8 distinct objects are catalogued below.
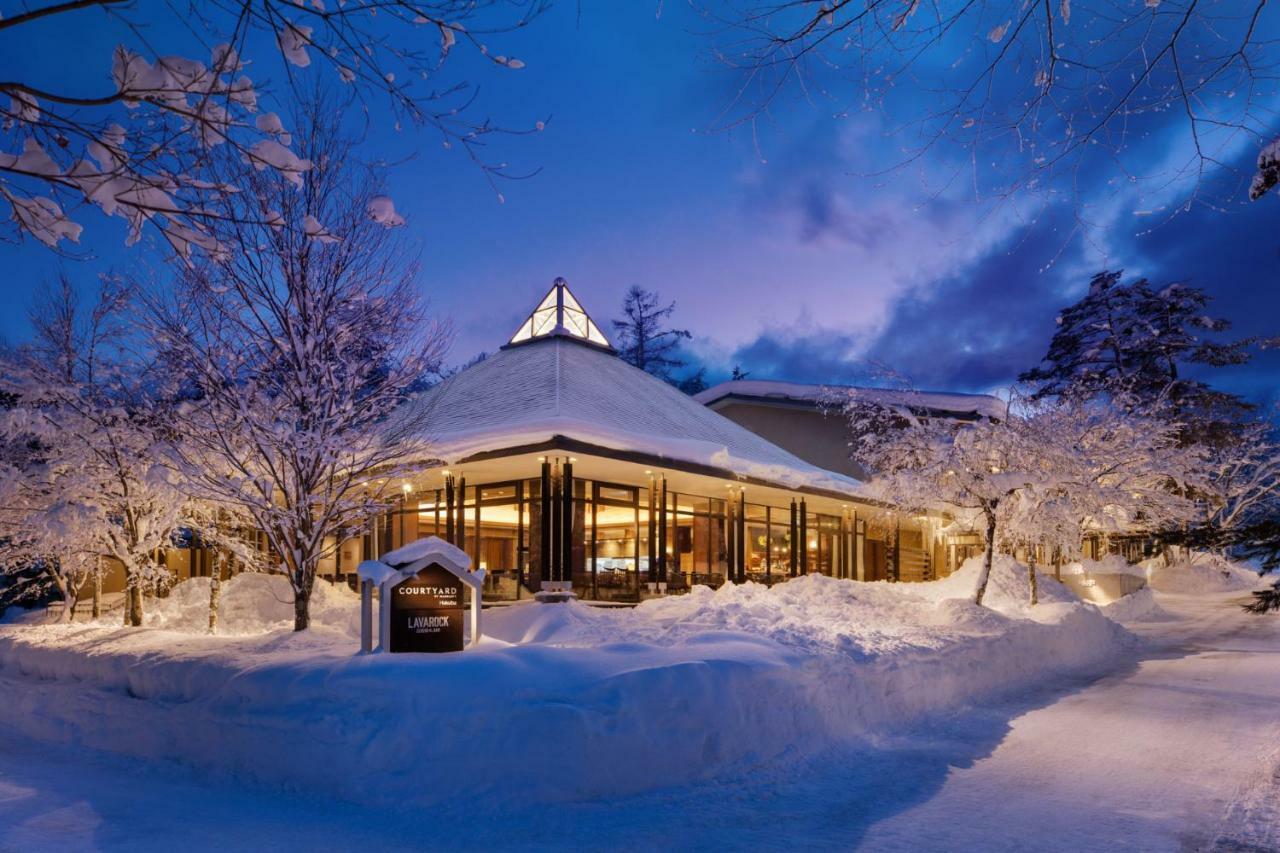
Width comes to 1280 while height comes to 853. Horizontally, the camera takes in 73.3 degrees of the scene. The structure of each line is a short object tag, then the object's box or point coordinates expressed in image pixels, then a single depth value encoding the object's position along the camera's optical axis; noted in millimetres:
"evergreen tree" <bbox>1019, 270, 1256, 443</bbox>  41812
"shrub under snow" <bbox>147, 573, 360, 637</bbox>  16141
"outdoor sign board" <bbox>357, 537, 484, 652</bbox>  9680
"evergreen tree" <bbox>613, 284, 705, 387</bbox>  60719
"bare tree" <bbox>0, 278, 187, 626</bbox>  15039
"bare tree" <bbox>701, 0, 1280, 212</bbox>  4297
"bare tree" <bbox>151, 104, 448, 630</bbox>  11898
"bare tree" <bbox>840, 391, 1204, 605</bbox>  19500
